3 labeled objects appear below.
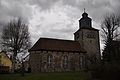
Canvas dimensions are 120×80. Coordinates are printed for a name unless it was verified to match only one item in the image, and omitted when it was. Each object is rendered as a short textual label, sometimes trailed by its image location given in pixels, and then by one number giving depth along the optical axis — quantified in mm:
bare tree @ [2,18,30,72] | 21579
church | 21499
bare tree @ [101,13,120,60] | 20239
